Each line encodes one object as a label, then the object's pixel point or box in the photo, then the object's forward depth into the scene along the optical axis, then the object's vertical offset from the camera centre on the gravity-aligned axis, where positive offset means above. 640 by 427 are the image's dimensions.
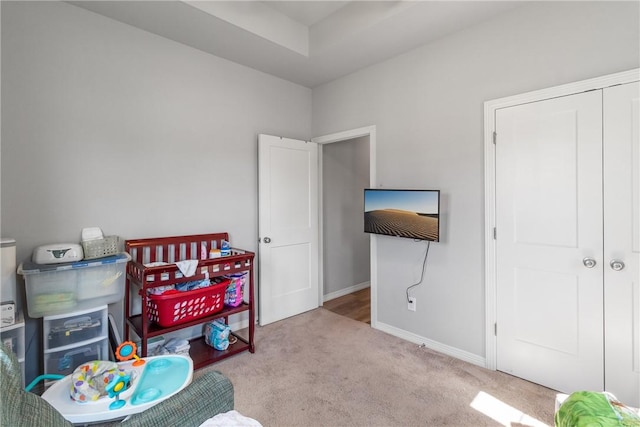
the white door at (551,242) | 1.93 -0.24
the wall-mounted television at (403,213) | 2.47 -0.04
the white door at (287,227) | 3.22 -0.20
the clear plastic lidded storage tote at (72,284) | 1.78 -0.45
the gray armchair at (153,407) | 0.80 -0.68
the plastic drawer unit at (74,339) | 1.87 -0.81
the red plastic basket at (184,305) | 2.17 -0.71
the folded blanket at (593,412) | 1.15 -0.82
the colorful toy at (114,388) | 1.36 -0.87
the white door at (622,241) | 1.78 -0.21
